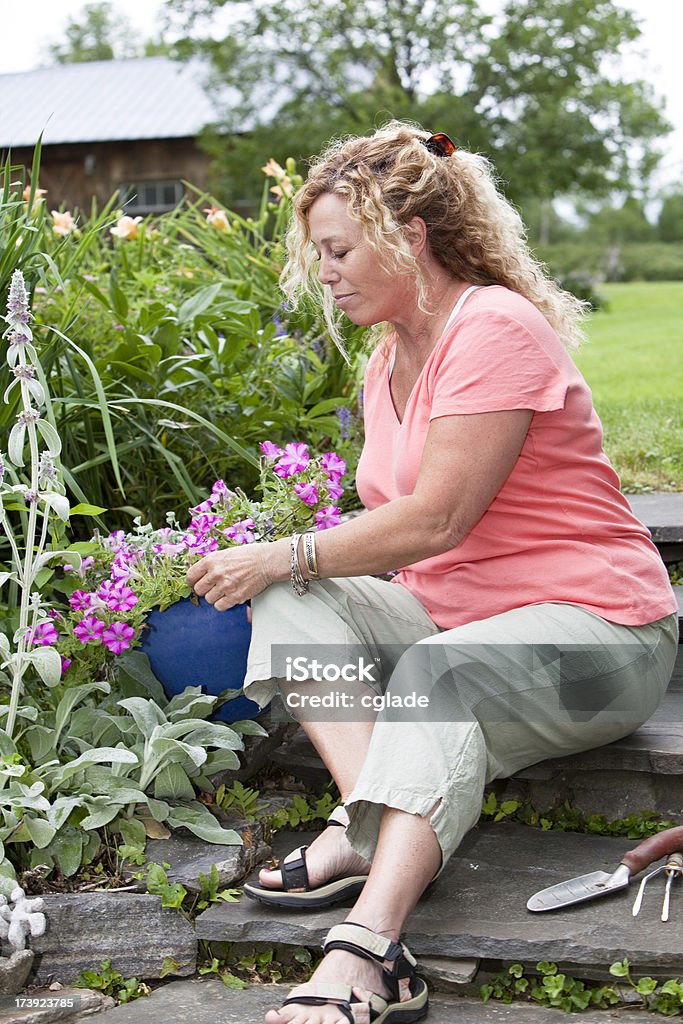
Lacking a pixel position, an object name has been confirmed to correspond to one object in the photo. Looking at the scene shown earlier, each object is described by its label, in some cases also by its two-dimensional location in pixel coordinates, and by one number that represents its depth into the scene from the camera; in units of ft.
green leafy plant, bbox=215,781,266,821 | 6.84
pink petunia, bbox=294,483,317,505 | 7.03
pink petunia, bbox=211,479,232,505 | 7.16
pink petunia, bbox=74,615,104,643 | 6.75
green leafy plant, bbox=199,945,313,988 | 5.90
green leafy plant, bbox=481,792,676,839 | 6.67
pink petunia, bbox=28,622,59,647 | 6.57
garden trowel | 5.79
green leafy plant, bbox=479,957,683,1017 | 5.30
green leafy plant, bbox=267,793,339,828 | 7.04
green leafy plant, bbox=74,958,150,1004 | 5.94
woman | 5.39
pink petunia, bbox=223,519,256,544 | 6.88
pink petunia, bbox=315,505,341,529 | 7.18
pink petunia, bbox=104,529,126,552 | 7.20
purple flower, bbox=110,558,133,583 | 6.87
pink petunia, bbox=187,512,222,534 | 6.97
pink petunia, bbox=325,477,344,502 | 7.25
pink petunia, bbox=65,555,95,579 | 7.14
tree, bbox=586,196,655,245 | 118.11
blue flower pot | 6.82
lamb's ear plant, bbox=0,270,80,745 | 5.96
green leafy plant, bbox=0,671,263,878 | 6.19
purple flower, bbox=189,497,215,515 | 7.09
